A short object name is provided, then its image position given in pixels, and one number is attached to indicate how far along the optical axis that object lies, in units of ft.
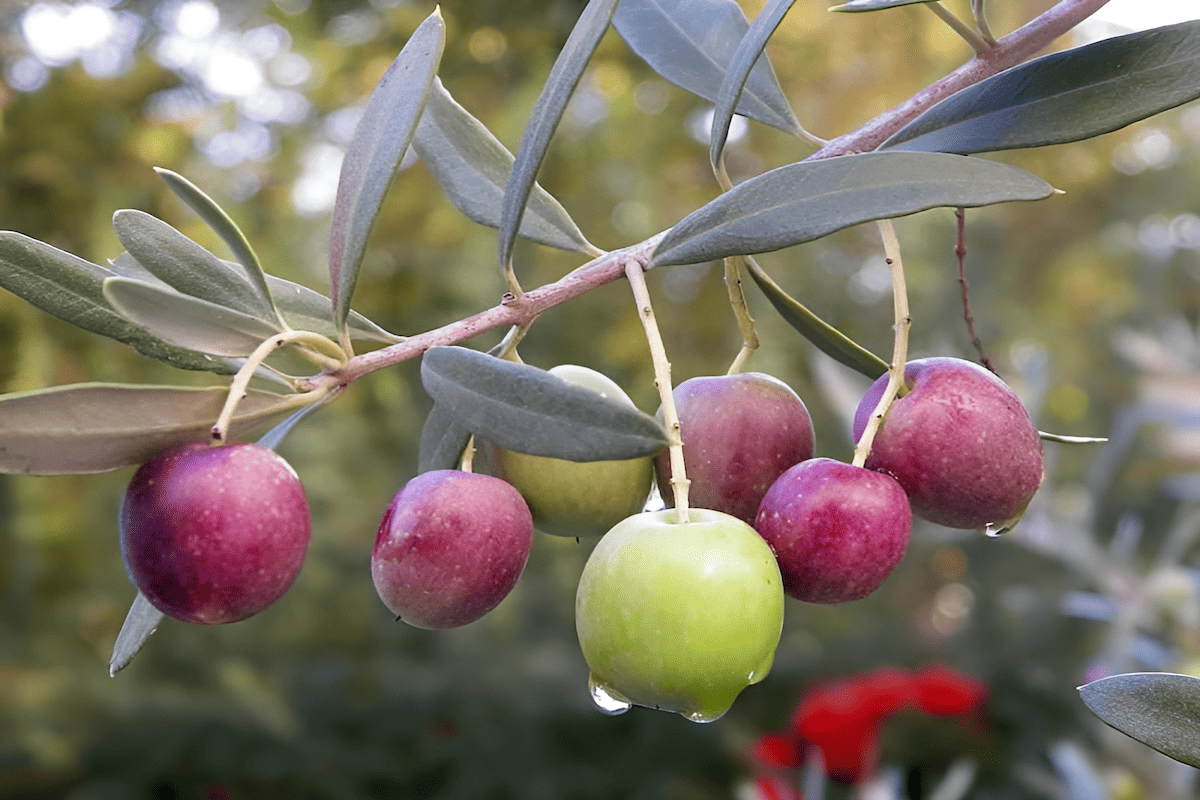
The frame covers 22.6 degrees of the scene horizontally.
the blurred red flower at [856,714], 3.78
